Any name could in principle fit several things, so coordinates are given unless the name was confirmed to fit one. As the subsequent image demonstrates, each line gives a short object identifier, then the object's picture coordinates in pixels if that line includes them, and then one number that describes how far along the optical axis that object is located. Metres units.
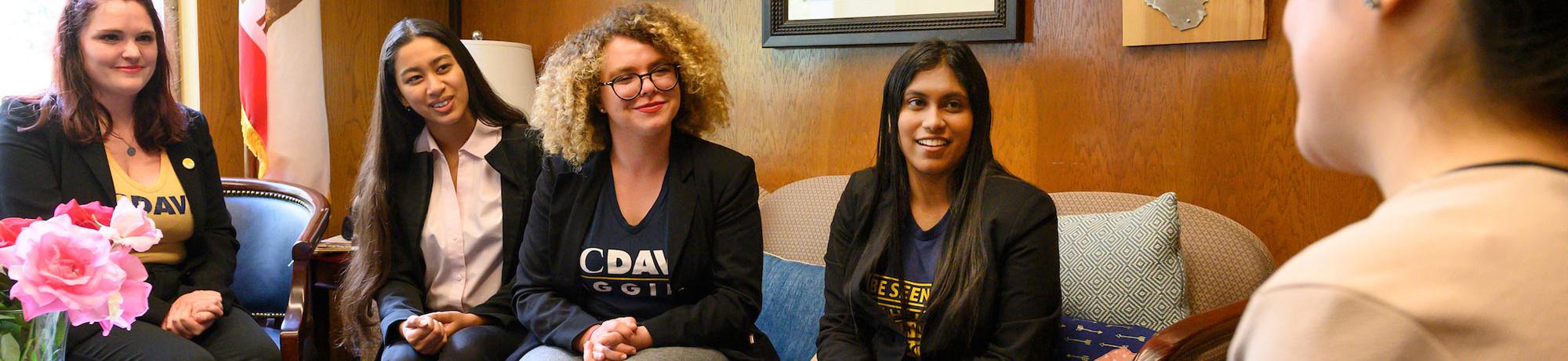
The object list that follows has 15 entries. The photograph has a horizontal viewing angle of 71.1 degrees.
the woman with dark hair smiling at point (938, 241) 1.81
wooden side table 2.95
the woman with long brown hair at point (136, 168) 2.33
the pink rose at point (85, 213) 1.65
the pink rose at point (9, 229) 1.53
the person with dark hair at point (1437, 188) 0.51
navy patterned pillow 1.95
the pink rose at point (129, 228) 1.60
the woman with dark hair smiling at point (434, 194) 2.29
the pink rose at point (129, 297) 1.55
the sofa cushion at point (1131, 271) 2.15
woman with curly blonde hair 2.05
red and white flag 3.27
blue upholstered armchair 2.84
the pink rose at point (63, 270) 1.44
